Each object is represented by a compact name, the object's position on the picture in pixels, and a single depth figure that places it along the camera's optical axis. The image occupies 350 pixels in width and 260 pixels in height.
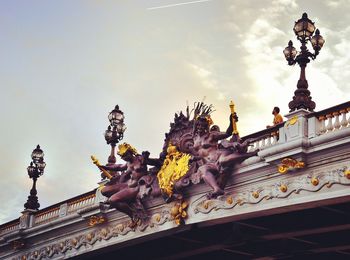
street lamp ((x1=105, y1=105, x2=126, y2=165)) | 32.35
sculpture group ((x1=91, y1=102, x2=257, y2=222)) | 25.62
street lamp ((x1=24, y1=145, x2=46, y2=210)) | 36.62
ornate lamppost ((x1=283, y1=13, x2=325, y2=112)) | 23.85
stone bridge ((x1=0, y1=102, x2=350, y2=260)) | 22.95
